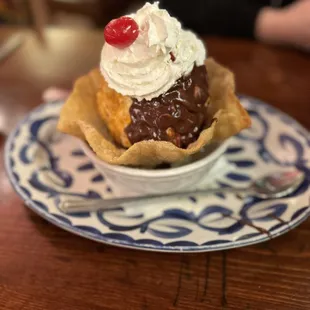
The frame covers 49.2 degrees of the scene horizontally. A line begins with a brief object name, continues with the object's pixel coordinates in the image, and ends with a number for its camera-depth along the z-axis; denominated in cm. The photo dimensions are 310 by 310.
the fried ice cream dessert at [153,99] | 21
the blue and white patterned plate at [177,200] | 20
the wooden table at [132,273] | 18
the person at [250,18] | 41
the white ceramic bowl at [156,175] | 21
